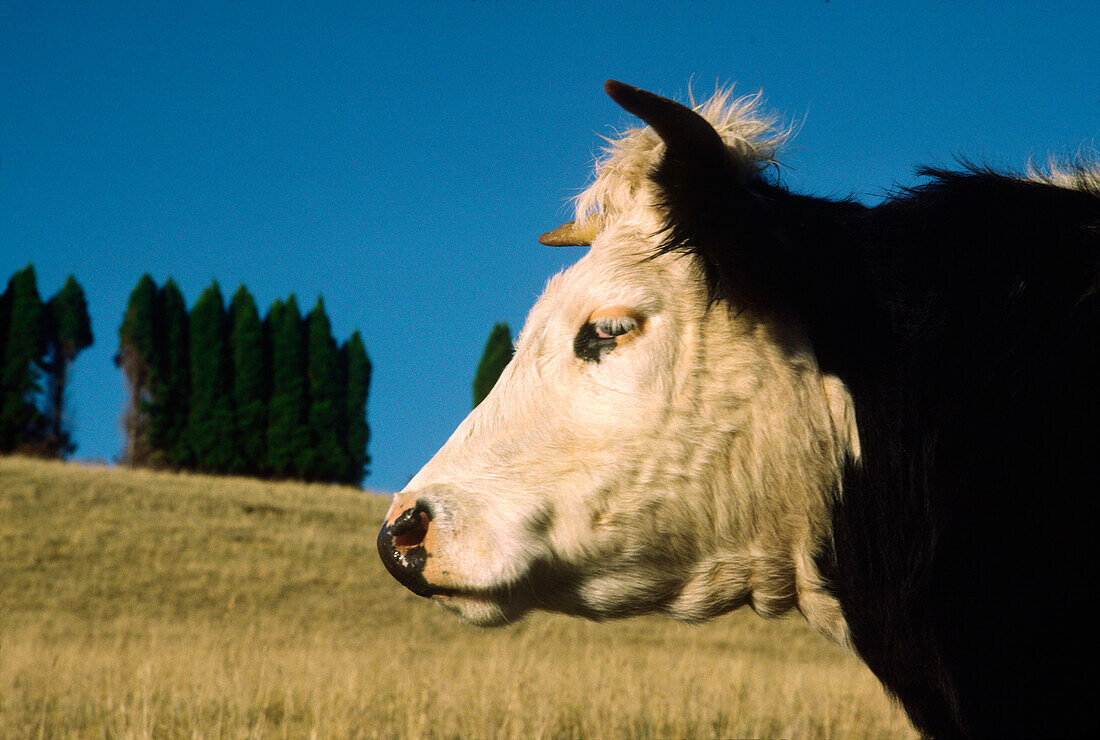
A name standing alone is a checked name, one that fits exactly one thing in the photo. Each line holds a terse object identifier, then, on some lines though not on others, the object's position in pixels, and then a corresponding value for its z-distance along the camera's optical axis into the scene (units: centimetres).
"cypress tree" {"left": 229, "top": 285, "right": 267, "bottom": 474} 4112
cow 176
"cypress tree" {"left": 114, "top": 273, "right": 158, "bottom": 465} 4128
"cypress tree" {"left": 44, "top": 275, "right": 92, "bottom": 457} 3978
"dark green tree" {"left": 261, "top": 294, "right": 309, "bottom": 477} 4109
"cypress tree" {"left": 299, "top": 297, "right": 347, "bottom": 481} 4131
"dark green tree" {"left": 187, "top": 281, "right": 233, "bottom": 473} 4094
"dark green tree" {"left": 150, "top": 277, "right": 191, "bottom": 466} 4109
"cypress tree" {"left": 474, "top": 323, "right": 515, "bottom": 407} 4112
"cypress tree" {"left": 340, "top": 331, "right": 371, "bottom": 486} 4250
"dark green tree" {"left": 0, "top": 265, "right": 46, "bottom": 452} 3906
